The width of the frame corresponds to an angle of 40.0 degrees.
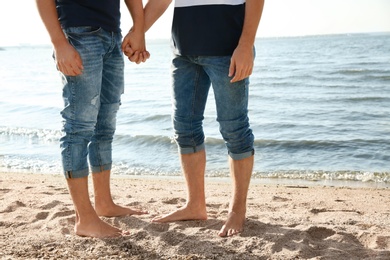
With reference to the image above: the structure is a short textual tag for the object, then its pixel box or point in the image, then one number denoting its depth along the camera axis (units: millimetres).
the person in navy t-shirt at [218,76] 3164
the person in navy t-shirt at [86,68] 3053
